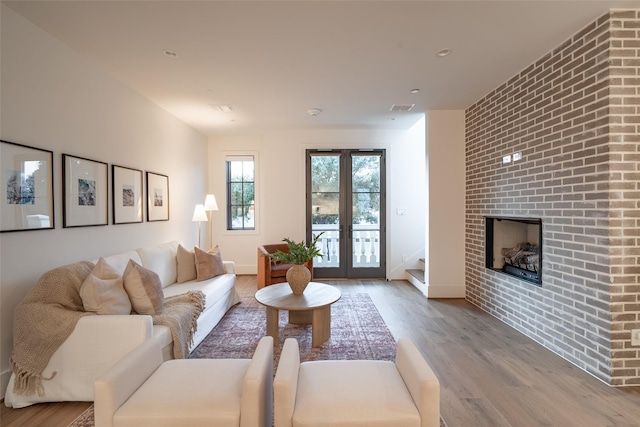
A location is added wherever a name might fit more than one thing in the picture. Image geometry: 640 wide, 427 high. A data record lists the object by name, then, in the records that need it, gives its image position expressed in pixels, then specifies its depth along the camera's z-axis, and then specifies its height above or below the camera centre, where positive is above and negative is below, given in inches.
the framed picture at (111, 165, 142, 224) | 124.5 +9.1
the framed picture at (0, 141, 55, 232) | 80.4 +8.2
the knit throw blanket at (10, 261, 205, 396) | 76.3 -28.1
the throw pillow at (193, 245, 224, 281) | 143.8 -24.9
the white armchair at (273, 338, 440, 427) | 50.4 -33.9
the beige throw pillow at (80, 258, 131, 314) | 82.8 -22.2
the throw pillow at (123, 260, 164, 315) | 92.5 -23.7
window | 230.5 +15.3
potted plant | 118.6 -20.6
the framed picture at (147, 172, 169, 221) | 149.5 +9.3
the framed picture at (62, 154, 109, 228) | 99.8 +8.4
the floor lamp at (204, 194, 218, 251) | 196.8 +7.3
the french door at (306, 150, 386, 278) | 213.2 +2.7
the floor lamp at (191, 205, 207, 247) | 182.0 +0.0
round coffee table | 107.7 -33.0
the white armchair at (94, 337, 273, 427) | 50.7 -33.3
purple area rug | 104.7 -49.1
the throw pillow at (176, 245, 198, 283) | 142.8 -24.7
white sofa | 78.0 -36.9
